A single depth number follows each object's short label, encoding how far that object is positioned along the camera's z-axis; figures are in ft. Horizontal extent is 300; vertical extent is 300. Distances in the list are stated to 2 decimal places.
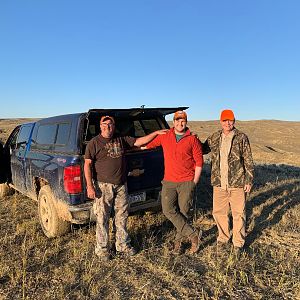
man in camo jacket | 15.35
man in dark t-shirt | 14.57
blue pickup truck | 15.79
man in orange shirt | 14.74
